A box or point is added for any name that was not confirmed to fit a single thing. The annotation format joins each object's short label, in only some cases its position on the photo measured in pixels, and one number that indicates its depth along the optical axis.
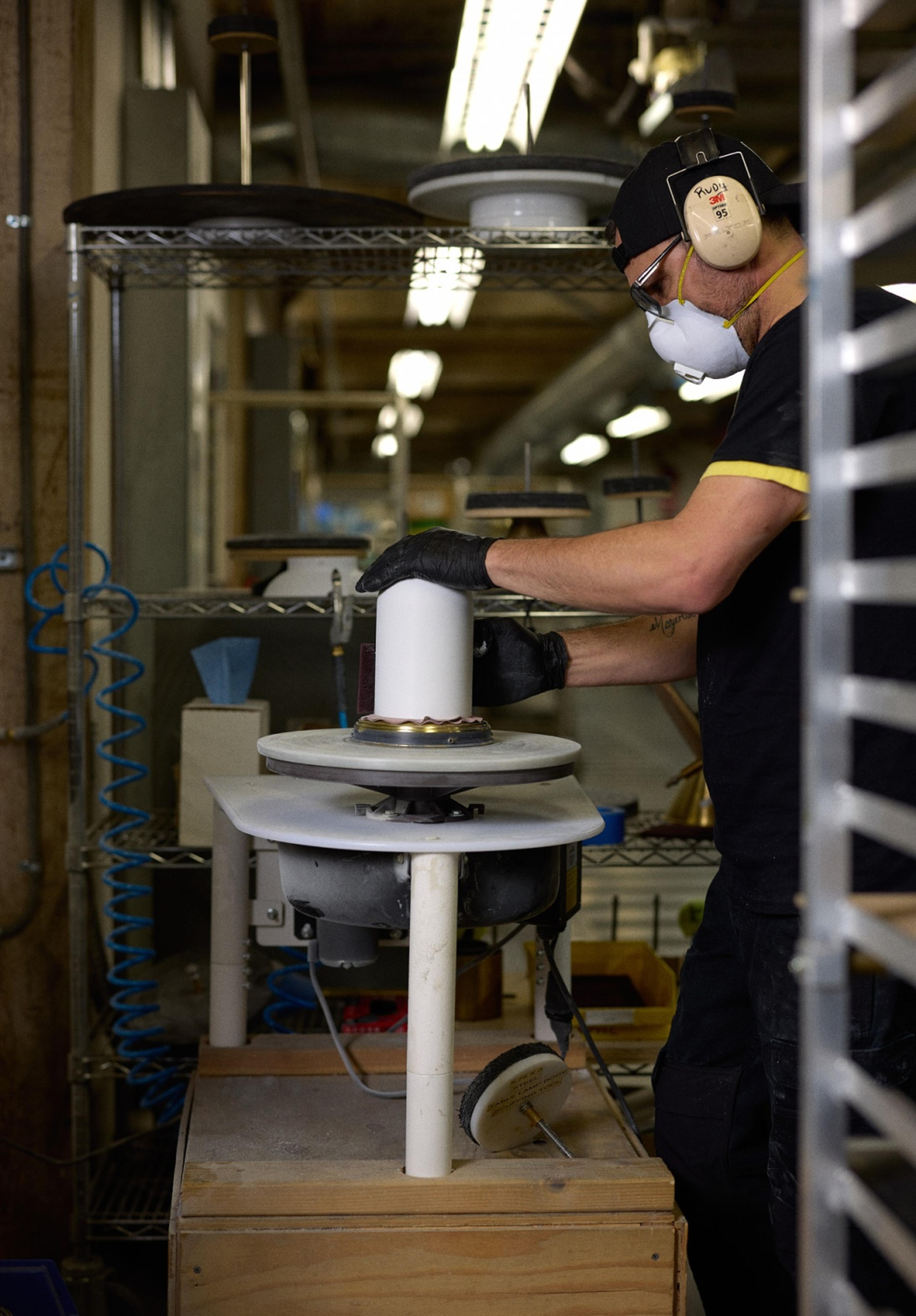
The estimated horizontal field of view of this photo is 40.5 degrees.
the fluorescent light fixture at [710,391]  6.01
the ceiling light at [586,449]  10.55
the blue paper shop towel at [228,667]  2.52
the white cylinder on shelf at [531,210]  2.26
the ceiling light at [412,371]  7.57
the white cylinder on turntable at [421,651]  1.51
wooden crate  1.45
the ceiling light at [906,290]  1.65
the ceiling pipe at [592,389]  7.10
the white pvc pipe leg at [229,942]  2.00
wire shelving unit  2.23
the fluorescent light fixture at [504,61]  2.56
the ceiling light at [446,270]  2.39
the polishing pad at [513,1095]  1.55
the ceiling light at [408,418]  6.14
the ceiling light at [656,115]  3.86
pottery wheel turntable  1.40
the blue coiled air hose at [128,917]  2.30
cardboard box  2.40
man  1.37
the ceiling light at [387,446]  6.44
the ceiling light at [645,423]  7.31
